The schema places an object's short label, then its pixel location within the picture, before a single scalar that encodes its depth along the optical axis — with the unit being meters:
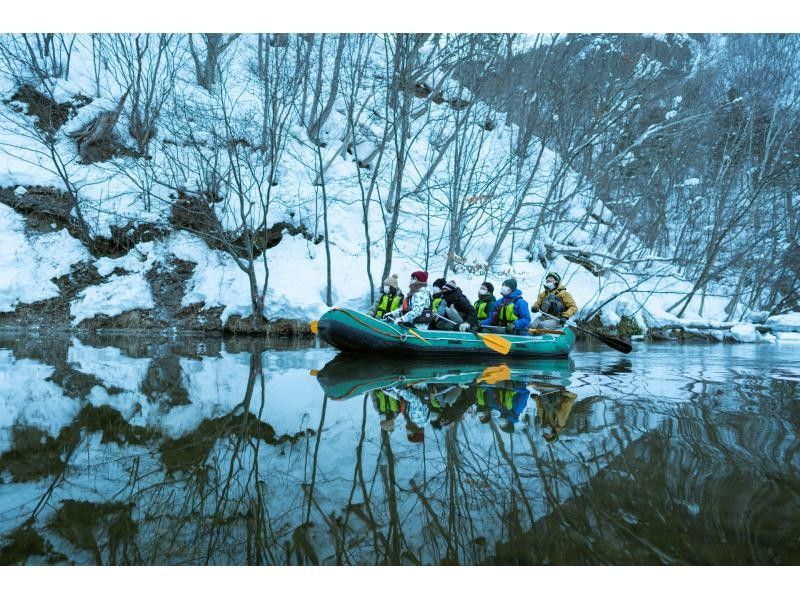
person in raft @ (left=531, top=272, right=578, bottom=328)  10.45
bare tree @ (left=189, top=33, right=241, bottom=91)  19.48
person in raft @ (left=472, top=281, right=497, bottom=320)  10.35
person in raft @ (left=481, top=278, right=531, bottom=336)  9.59
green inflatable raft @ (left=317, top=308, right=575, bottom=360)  8.83
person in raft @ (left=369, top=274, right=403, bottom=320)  9.73
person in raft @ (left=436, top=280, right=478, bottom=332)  9.82
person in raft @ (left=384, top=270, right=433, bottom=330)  9.09
